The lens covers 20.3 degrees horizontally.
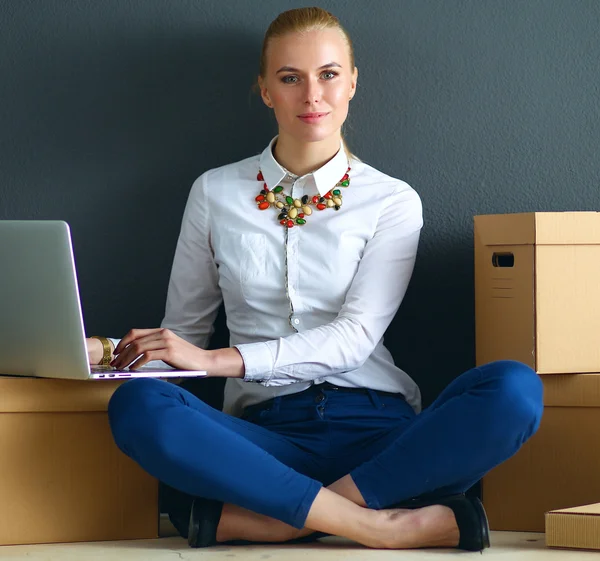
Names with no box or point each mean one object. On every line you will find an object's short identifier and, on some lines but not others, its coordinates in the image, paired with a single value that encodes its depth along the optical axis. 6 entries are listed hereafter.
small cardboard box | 2.36
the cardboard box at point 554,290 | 2.50
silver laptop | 2.27
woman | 2.36
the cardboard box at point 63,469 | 2.44
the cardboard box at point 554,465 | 2.54
